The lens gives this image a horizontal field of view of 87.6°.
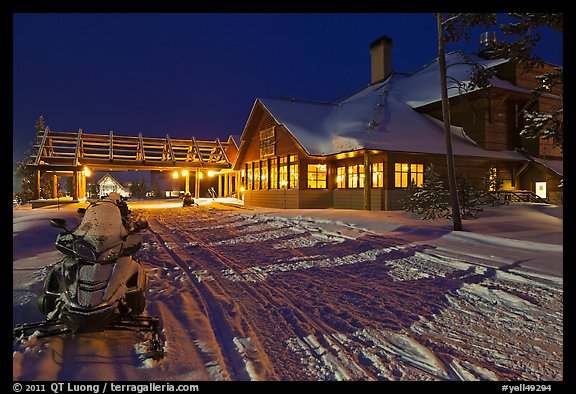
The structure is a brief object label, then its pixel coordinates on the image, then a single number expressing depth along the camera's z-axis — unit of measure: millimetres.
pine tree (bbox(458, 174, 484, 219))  13594
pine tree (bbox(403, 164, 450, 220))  13719
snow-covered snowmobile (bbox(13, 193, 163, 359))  2973
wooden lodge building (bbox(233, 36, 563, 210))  17562
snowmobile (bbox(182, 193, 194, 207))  26875
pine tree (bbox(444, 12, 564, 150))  9641
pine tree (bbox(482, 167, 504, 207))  18516
